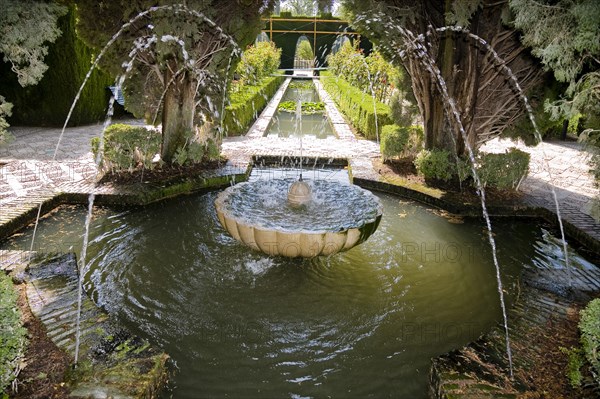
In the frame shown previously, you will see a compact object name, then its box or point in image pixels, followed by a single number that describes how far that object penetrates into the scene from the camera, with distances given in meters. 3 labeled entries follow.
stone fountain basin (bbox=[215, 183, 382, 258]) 3.85
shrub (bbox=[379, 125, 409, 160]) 8.02
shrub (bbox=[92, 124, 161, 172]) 6.85
